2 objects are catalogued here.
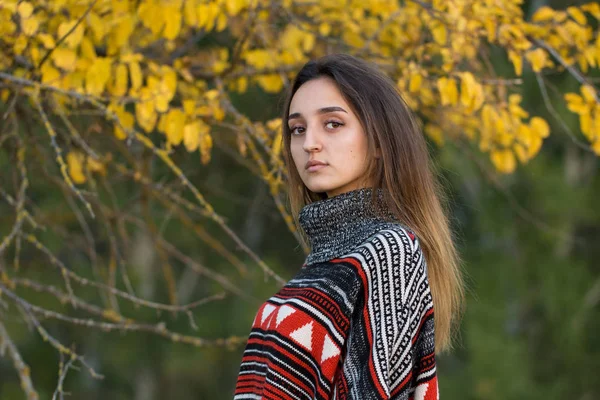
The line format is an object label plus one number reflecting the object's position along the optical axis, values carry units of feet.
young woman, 10.48
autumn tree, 15.14
